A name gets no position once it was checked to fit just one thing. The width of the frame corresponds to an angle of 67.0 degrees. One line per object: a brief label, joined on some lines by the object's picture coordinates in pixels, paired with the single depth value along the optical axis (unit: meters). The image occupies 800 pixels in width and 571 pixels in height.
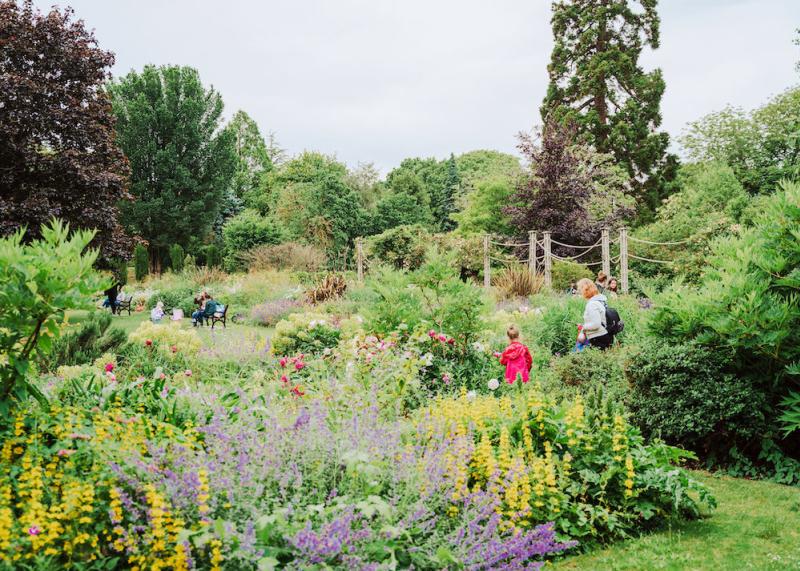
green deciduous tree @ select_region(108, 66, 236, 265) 32.50
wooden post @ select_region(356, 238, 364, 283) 20.25
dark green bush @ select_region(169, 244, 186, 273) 30.07
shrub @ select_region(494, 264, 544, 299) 14.80
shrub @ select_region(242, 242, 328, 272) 23.55
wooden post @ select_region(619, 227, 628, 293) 15.44
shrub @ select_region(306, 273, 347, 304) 15.64
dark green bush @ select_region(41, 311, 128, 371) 6.84
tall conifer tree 27.06
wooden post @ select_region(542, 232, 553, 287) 16.17
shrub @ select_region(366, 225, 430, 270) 22.61
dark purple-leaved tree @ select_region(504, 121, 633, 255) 19.94
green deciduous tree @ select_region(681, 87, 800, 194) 23.42
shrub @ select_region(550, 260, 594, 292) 16.36
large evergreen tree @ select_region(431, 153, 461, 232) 45.88
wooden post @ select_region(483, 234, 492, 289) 17.98
